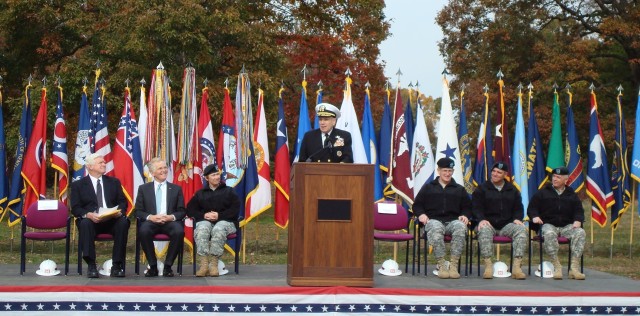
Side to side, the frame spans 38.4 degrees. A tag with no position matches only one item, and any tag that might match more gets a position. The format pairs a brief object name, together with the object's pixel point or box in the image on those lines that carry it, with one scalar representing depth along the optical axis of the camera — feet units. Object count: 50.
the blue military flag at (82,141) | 39.50
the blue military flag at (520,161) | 40.65
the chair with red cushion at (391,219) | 33.88
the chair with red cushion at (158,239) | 31.30
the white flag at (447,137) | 39.52
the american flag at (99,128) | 39.19
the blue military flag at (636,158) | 40.57
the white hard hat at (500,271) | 32.60
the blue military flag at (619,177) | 42.19
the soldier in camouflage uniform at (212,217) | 31.30
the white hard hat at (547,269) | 32.86
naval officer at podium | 29.19
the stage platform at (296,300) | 25.53
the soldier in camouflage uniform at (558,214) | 32.60
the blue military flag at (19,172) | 40.52
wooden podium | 27.53
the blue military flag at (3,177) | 39.78
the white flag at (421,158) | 39.63
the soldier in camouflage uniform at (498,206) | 32.73
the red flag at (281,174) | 39.40
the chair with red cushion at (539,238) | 32.94
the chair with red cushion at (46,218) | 32.19
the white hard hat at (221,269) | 32.01
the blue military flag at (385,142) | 40.83
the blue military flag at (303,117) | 40.11
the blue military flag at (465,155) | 40.81
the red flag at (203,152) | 38.52
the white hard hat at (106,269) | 31.40
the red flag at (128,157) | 38.01
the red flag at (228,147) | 38.55
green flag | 41.22
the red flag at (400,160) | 39.68
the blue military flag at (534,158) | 41.37
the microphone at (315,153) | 28.84
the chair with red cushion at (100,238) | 31.17
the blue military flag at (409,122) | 41.04
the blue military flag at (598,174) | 41.39
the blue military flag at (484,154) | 41.01
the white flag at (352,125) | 39.58
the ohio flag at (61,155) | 40.04
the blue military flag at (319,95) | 40.63
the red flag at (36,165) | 39.86
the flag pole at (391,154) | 39.88
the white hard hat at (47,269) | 30.99
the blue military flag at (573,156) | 41.22
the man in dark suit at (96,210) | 30.71
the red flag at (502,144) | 41.19
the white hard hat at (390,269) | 32.48
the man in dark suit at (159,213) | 31.14
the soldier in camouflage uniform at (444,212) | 31.96
